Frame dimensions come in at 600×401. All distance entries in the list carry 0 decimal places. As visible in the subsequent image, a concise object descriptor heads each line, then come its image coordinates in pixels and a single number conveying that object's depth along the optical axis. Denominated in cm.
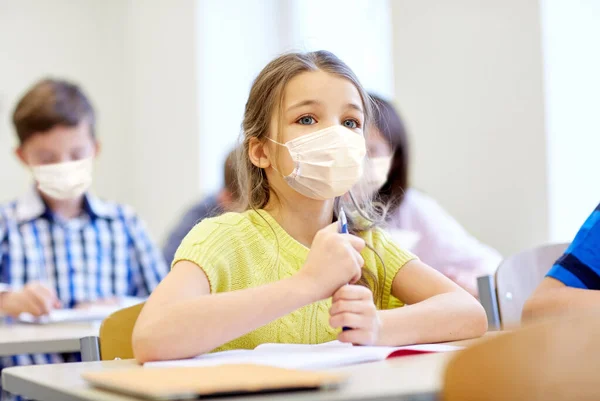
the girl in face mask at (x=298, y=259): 154
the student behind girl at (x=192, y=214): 281
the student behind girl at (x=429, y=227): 268
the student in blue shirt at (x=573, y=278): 171
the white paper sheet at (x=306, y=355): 143
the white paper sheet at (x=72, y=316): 227
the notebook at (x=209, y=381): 127
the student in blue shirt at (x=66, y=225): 246
